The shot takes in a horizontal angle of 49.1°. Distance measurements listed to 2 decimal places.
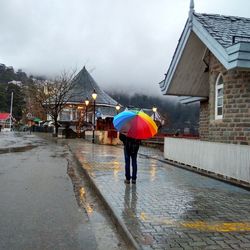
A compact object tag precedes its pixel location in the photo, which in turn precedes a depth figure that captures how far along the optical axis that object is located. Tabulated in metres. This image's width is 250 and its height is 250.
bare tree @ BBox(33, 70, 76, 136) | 32.71
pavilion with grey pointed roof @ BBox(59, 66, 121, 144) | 32.95
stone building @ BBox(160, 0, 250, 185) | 7.41
